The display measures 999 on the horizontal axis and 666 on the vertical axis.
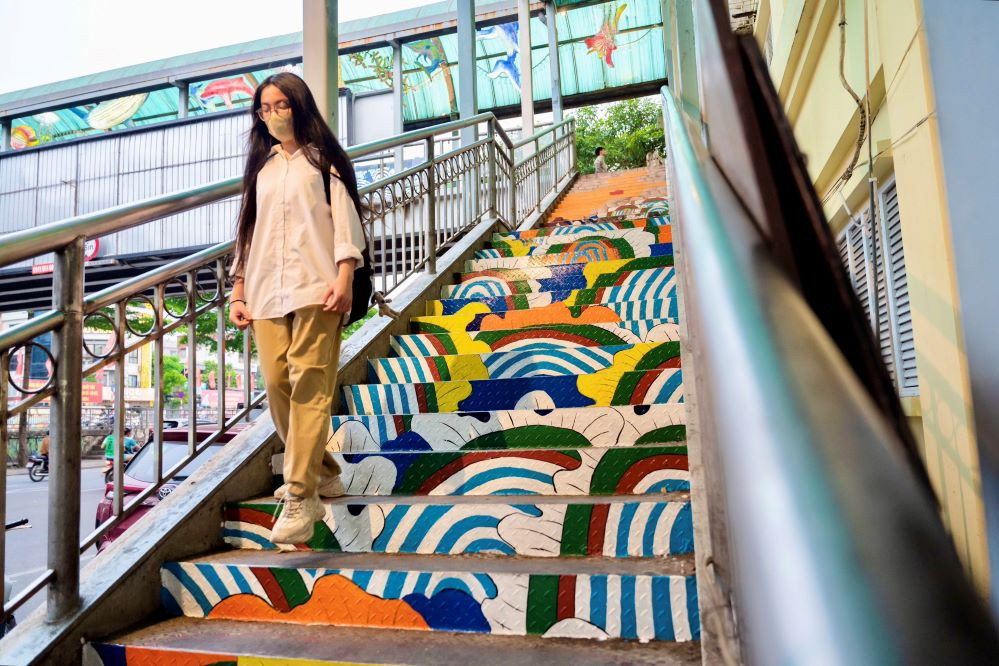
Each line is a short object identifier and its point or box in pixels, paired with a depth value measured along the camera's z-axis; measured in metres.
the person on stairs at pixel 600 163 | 13.94
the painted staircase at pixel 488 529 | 1.61
